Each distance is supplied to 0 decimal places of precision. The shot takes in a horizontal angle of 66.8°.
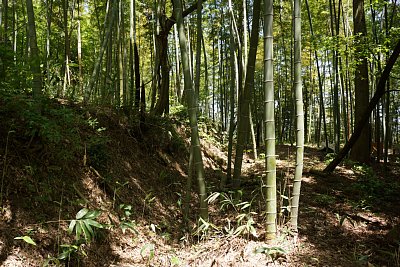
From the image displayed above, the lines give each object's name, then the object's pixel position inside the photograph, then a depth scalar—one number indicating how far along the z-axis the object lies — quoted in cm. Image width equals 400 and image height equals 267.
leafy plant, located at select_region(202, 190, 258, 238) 269
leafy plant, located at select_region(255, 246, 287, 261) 241
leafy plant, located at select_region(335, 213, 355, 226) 353
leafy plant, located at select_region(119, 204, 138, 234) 269
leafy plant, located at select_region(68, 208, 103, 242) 197
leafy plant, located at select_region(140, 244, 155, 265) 256
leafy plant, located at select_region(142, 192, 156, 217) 384
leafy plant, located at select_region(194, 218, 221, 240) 290
